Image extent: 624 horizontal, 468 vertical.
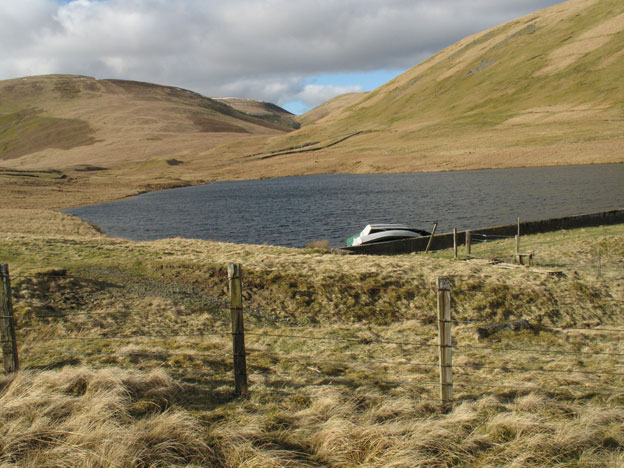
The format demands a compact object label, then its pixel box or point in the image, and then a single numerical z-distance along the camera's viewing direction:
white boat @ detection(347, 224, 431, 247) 30.86
